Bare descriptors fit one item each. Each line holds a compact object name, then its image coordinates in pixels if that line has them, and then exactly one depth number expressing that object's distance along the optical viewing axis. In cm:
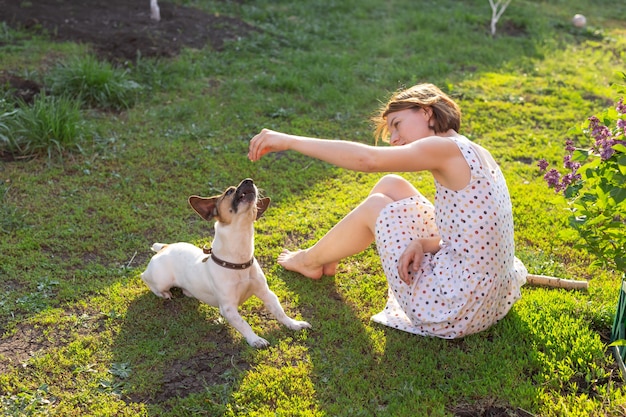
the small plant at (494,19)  962
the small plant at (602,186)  297
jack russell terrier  358
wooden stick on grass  420
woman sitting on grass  319
